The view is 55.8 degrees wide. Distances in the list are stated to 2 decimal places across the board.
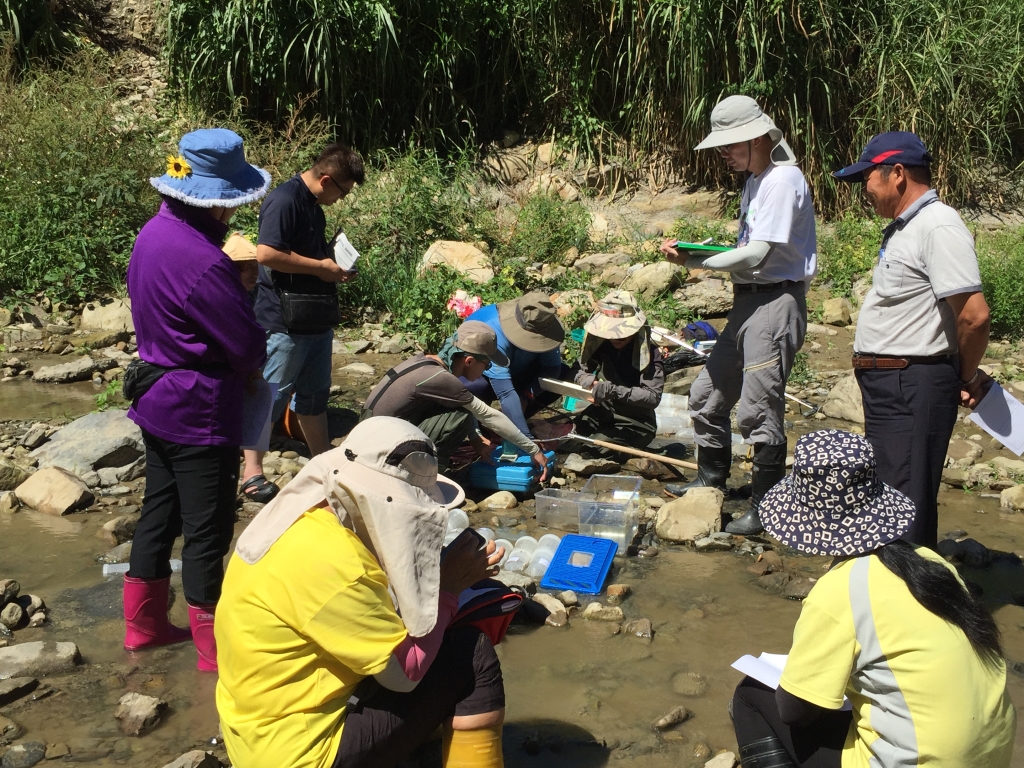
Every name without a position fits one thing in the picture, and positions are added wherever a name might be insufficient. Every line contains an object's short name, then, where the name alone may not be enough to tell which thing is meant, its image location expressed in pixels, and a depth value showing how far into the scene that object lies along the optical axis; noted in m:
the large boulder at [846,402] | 6.27
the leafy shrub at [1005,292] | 7.52
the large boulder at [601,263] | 8.82
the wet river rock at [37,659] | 3.39
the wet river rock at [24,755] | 2.94
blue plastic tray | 4.18
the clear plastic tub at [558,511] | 4.86
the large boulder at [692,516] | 4.72
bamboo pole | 5.47
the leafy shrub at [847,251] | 8.43
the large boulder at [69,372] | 6.95
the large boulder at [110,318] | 7.91
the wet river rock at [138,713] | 3.12
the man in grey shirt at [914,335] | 3.62
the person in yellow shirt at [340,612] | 2.31
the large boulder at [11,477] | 5.17
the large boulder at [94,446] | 5.29
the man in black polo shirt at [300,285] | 4.95
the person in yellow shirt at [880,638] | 2.12
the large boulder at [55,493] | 4.89
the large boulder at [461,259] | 8.26
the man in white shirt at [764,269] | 4.47
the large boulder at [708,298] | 8.02
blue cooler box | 5.22
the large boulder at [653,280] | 8.13
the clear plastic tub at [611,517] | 4.70
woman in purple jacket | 3.22
